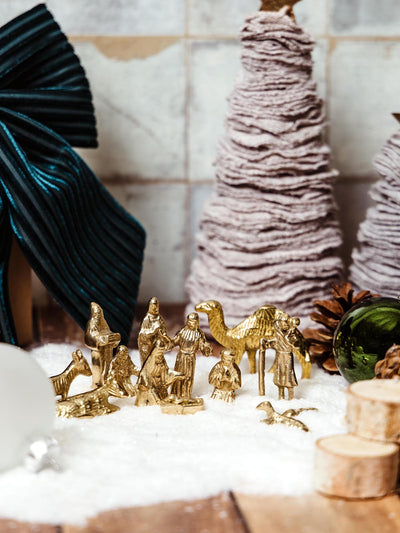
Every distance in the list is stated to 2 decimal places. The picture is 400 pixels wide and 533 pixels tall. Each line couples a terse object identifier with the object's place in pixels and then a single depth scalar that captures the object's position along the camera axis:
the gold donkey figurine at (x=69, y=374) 0.62
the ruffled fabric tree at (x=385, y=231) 0.77
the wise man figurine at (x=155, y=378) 0.61
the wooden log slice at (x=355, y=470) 0.47
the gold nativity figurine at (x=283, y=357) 0.64
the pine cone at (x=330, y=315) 0.73
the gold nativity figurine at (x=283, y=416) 0.58
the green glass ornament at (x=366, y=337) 0.64
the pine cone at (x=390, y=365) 0.57
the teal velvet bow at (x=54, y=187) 0.72
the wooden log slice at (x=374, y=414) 0.49
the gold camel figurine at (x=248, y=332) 0.68
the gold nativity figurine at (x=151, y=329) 0.63
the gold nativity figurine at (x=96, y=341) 0.63
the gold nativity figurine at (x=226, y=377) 0.63
